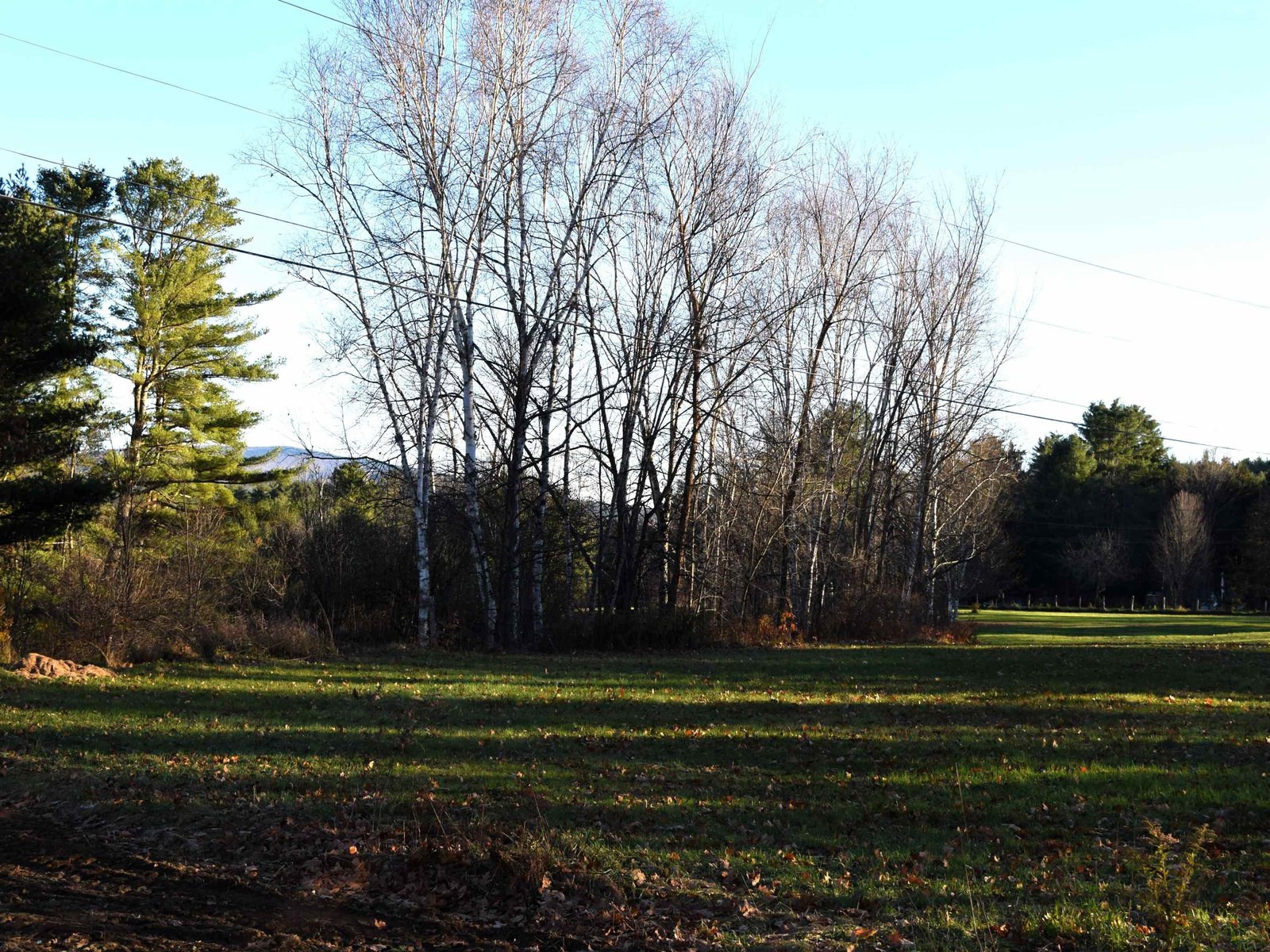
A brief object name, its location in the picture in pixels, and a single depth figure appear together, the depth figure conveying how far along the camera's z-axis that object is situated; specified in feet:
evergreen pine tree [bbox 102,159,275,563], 109.50
